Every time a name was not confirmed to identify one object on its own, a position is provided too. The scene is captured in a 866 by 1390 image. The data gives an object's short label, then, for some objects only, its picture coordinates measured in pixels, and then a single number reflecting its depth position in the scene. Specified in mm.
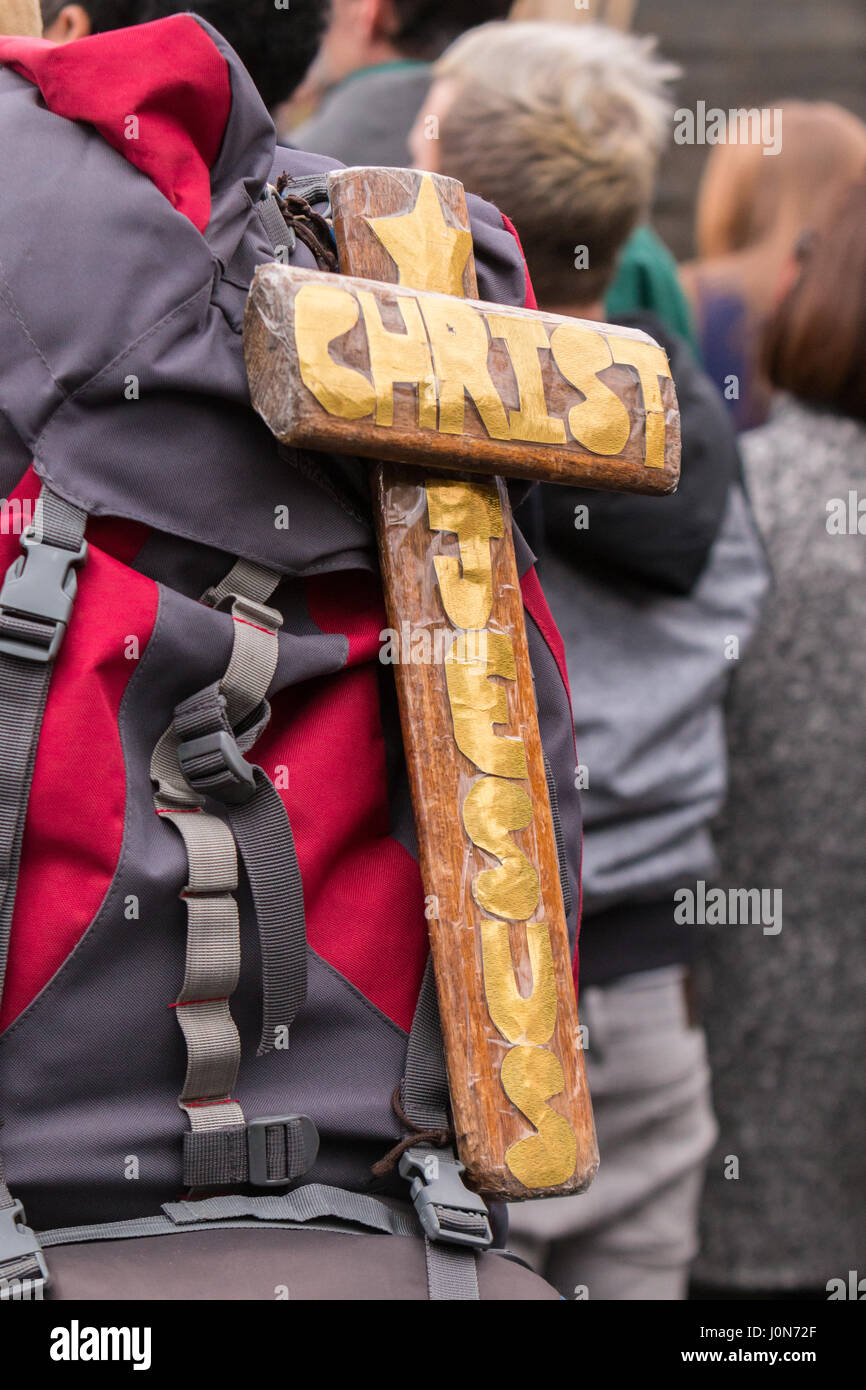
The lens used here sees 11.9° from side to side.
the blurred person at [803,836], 2928
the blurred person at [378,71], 2724
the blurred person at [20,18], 2127
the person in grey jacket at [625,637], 2568
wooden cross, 1990
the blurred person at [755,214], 3502
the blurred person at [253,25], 2274
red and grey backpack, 1952
